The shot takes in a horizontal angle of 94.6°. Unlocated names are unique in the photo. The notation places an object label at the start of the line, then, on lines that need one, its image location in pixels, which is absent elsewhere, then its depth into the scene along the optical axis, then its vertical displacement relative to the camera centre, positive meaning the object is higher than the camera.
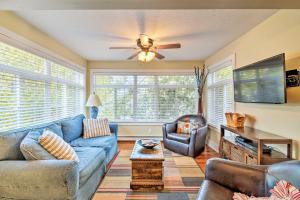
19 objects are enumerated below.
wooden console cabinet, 1.68 -0.70
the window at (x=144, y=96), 4.26 +0.15
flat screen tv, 1.62 +0.26
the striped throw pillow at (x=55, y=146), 1.61 -0.53
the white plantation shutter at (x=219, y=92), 3.06 +0.20
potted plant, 3.95 +0.64
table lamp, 3.41 -0.06
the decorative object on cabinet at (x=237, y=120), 2.43 -0.35
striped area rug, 1.85 -1.26
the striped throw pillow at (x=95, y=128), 2.97 -0.58
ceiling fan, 2.32 +0.93
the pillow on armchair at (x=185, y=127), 3.49 -0.66
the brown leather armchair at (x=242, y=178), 1.07 -0.67
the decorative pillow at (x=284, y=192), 0.83 -0.58
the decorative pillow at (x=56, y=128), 2.19 -0.43
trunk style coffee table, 1.97 -1.04
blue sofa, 1.33 -0.73
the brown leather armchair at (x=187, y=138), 3.04 -0.88
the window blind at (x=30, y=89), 1.88 +0.22
